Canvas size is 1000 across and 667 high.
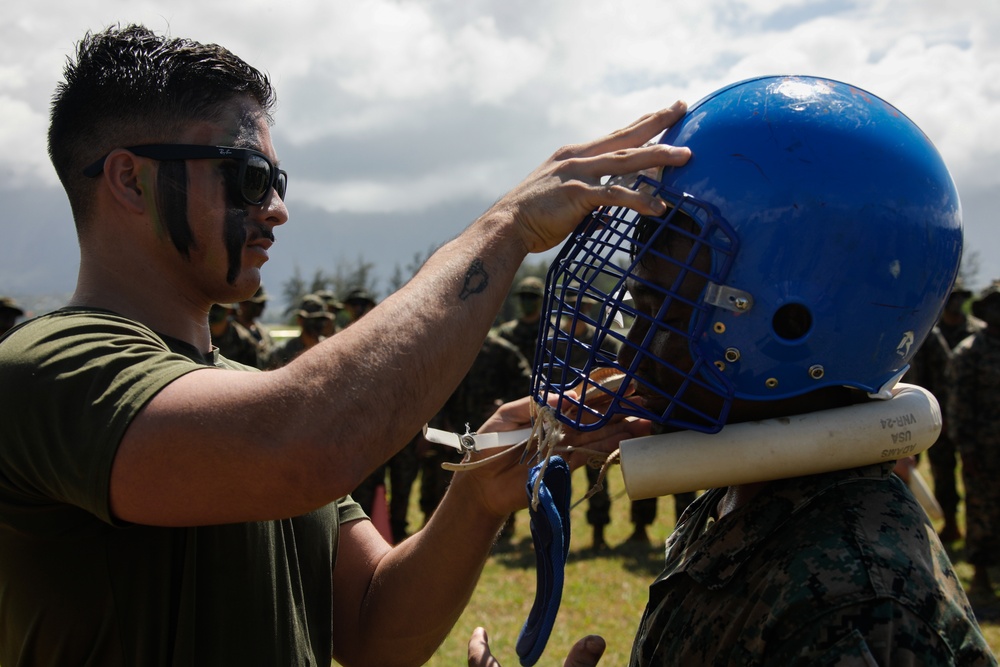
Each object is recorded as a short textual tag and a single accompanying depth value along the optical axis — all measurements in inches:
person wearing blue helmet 28.3
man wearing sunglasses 26.0
